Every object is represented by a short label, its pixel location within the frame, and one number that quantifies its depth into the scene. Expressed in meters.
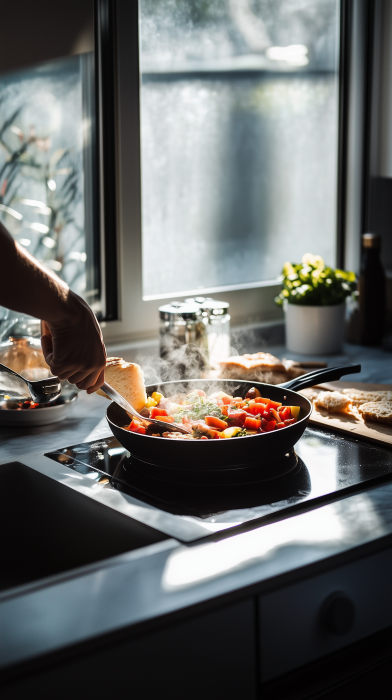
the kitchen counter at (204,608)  0.74
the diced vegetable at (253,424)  1.22
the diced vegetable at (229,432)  1.17
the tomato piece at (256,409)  1.27
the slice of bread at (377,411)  1.39
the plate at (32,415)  1.45
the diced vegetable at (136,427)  1.22
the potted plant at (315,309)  2.10
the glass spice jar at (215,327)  1.82
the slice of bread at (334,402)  1.47
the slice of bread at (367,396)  1.53
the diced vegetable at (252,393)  1.38
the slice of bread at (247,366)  1.70
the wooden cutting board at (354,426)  1.33
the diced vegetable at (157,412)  1.29
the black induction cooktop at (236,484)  1.01
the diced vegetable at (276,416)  1.26
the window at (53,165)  1.74
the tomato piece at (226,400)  1.35
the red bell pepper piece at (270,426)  1.21
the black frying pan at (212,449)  1.08
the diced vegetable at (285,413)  1.27
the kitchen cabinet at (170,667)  0.72
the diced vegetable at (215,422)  1.23
